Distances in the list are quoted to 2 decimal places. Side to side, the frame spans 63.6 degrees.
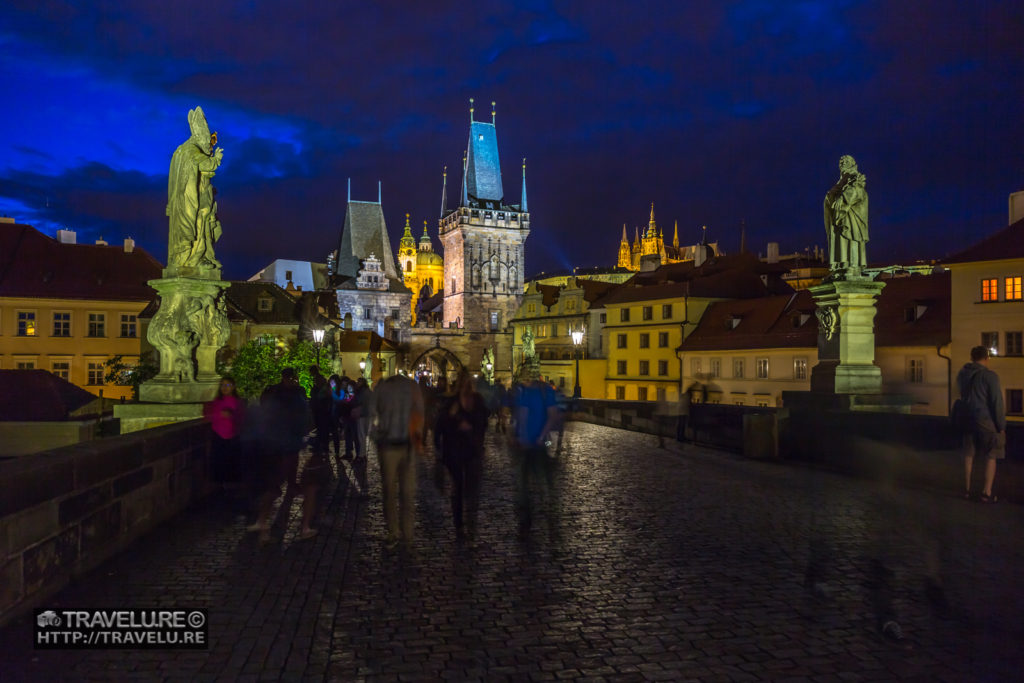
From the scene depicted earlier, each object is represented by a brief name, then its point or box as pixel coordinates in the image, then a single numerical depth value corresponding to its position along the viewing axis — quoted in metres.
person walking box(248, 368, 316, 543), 8.38
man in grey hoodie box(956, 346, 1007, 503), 9.26
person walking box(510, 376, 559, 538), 9.57
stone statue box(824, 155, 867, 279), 14.34
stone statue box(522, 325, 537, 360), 37.78
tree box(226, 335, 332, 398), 28.81
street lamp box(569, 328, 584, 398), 36.60
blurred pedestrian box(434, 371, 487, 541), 8.84
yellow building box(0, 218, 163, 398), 49.69
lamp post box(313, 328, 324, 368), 31.82
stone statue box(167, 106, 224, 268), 12.44
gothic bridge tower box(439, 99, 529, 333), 100.00
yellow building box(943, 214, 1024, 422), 36.47
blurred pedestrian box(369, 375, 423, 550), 8.38
